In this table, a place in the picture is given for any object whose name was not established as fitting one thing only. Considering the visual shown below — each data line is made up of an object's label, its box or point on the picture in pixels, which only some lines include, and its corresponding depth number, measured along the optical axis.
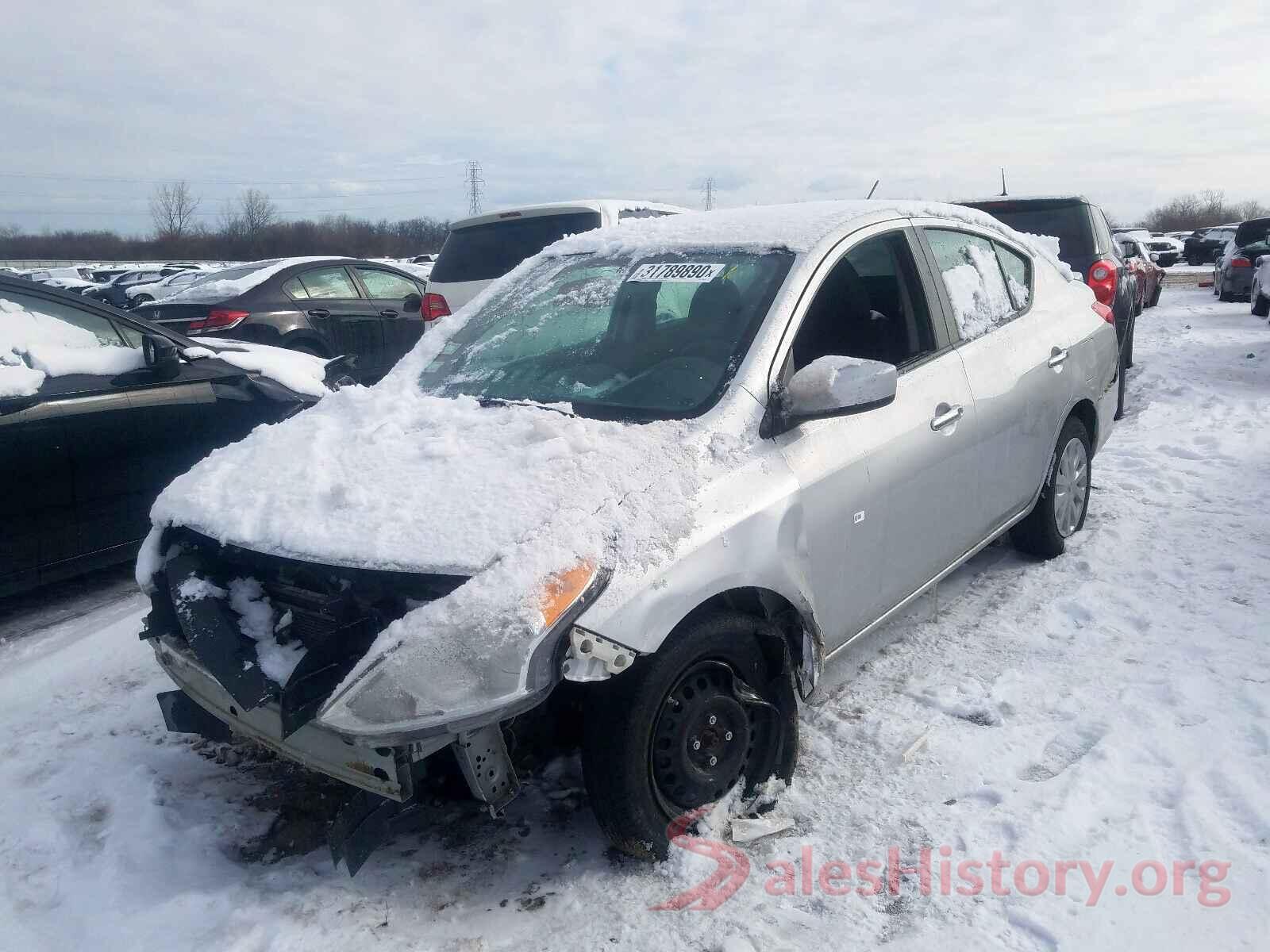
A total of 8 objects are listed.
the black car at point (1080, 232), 7.48
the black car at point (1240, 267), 18.08
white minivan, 7.48
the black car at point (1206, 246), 33.81
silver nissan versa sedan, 2.21
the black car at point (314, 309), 8.59
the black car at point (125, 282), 24.31
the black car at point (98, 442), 4.18
